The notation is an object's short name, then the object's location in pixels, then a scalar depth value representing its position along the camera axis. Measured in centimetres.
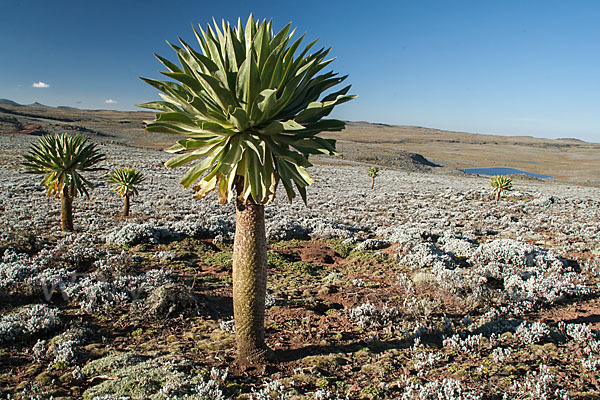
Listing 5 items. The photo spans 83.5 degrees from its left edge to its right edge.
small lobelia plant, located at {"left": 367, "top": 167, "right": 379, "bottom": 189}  3289
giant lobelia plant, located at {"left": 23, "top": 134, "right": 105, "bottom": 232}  1156
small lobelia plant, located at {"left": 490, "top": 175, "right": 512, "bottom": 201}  2620
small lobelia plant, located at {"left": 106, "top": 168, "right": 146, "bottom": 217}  1510
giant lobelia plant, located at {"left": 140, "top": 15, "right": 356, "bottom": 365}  412
